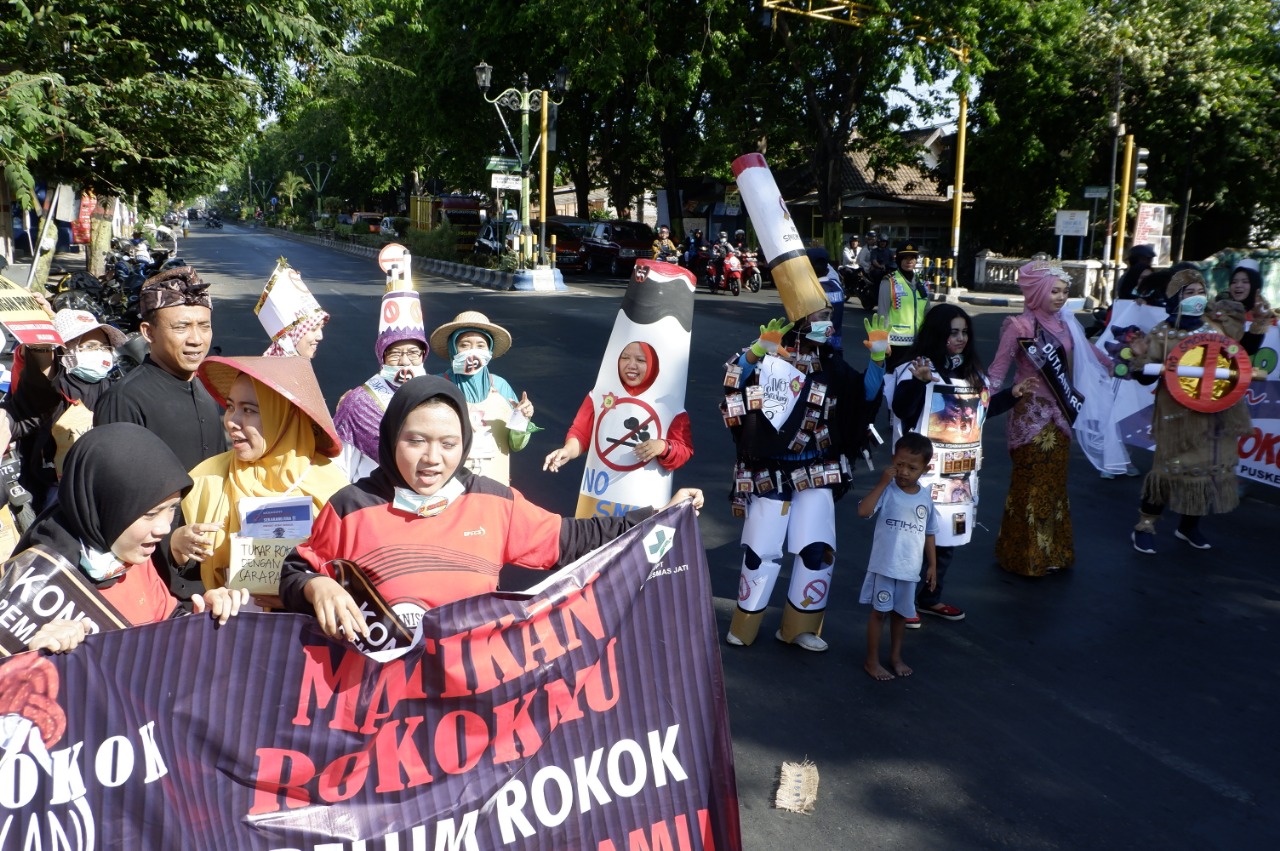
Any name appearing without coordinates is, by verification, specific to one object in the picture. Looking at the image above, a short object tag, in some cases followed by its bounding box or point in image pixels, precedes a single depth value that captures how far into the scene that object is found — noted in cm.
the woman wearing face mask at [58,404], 493
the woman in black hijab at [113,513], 247
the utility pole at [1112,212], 2277
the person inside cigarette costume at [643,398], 461
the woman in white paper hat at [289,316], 504
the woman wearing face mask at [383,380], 467
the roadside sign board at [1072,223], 2300
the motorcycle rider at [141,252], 1936
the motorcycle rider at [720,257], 2422
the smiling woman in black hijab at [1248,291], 717
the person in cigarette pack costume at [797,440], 468
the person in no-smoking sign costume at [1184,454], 621
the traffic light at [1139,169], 2223
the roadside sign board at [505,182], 2382
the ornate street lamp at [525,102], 2444
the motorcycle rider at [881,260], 2033
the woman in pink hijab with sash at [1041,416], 572
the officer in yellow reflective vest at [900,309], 627
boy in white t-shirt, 460
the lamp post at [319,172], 7556
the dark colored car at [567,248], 3009
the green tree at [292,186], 8981
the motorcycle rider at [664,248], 2420
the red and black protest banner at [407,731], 232
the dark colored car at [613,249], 3052
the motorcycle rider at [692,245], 2712
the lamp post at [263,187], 11940
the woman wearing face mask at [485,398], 482
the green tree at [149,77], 1012
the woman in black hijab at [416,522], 265
